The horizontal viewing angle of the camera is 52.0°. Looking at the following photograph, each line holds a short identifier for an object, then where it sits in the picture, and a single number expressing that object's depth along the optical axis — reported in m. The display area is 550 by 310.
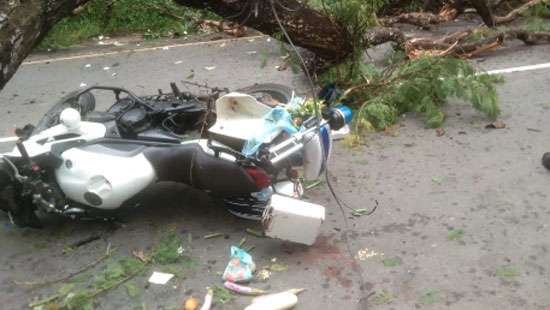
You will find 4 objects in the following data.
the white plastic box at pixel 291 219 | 3.16
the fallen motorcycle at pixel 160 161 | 3.32
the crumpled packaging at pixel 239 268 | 3.15
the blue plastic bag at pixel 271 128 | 3.35
